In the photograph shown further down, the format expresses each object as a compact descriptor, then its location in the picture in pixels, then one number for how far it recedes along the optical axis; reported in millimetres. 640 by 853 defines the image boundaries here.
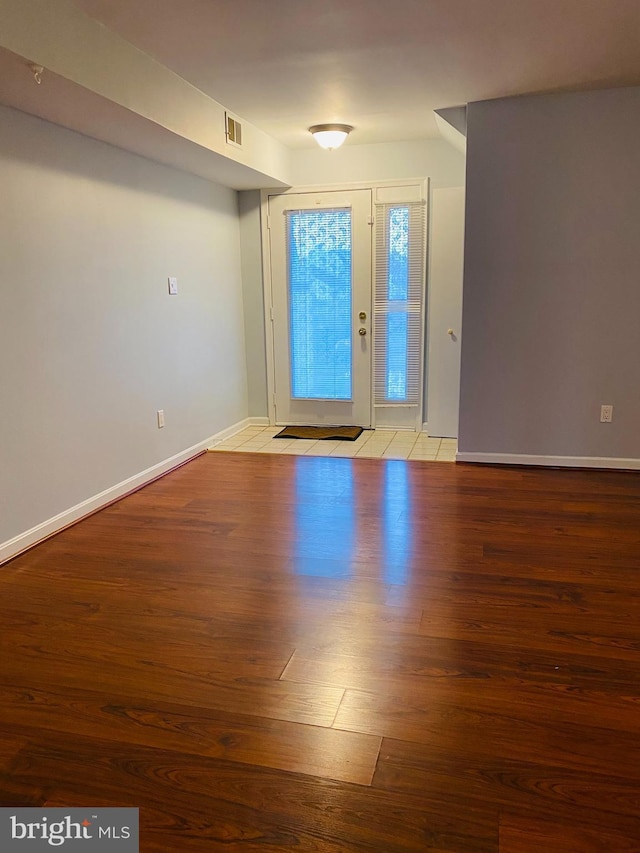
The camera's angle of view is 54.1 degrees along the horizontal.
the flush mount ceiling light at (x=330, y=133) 4434
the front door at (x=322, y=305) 5312
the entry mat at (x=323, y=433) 5352
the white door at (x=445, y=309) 4844
